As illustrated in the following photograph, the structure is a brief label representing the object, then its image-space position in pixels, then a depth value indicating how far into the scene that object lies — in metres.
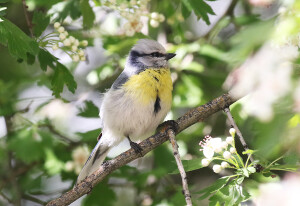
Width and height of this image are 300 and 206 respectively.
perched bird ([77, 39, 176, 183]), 5.92
